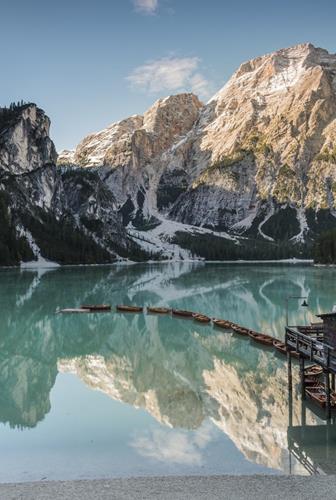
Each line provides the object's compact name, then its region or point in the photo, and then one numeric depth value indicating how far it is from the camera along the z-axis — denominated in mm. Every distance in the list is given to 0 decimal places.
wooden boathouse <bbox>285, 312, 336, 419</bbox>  27484
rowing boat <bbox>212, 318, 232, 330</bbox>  62244
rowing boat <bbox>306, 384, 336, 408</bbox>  29219
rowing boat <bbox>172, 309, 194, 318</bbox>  72938
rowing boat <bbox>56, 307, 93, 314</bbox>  76488
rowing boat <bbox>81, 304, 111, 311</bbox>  79900
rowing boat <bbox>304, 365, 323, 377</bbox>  34812
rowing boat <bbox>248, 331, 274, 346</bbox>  50031
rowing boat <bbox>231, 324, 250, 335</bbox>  56694
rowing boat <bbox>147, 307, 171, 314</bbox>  76875
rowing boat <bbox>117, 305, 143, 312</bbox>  79688
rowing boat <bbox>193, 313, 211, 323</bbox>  67625
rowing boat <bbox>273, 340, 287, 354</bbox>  45906
